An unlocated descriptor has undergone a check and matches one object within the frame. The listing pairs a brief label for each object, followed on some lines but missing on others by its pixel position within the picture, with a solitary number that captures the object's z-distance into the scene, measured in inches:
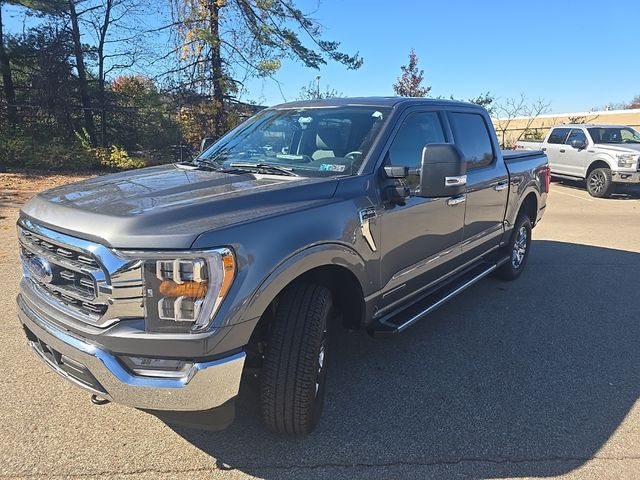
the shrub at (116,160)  612.1
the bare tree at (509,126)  1102.1
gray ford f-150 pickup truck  85.3
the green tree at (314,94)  894.2
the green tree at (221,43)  628.4
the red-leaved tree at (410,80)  1217.4
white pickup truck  521.0
